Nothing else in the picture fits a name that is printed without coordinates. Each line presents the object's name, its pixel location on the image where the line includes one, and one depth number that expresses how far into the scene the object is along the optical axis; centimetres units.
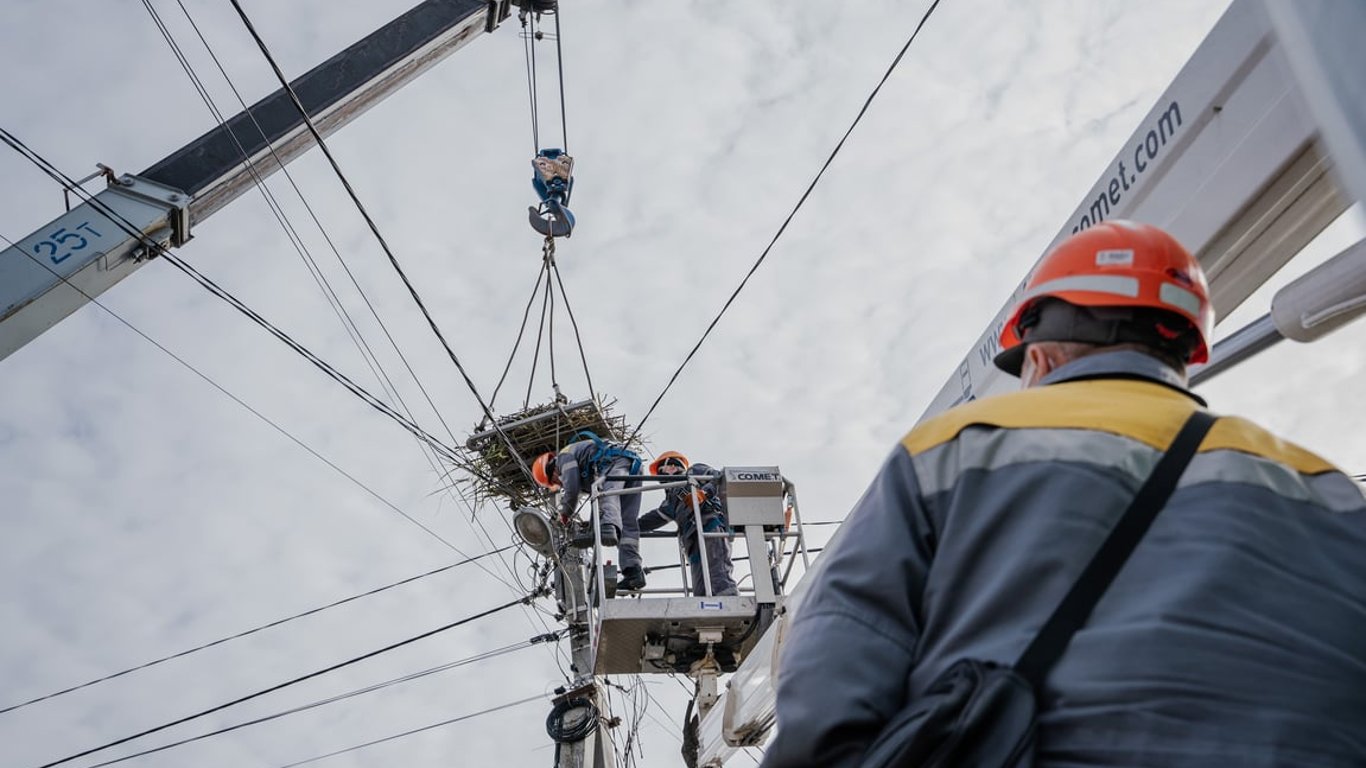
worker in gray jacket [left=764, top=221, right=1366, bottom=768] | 139
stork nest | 1191
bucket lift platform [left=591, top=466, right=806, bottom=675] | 853
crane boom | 717
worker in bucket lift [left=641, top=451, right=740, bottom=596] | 902
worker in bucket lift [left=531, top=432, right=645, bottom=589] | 925
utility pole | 1008
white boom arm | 277
